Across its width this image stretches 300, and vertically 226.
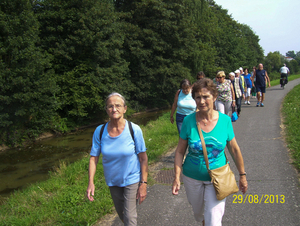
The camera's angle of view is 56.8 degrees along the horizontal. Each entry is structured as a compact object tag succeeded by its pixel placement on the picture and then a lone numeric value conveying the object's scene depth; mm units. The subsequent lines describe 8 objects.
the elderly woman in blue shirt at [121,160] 3039
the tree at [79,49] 19969
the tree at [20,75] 15500
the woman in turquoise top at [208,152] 2705
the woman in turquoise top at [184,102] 5867
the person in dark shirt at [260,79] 13046
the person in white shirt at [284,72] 20586
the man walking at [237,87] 10253
